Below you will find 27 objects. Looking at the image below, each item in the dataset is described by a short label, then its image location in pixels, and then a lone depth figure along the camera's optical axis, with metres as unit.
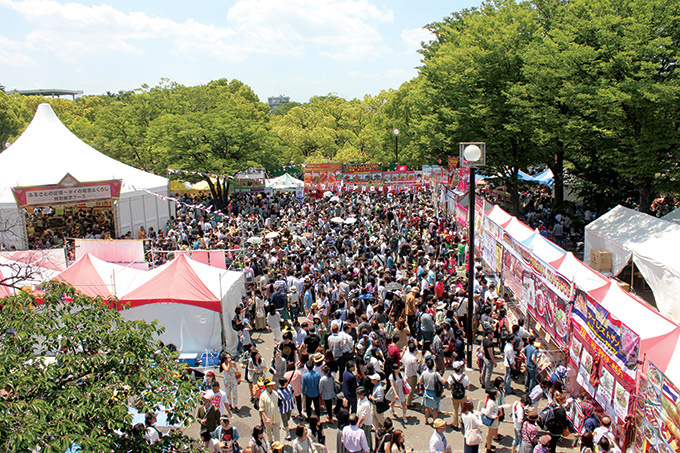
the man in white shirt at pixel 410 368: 9.87
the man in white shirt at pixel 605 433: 7.77
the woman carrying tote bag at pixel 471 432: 7.87
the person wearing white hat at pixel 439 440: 7.28
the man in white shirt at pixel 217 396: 8.69
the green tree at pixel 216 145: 32.12
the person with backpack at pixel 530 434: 7.63
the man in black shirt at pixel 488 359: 10.25
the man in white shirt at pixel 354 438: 7.54
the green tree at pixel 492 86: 25.75
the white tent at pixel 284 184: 34.28
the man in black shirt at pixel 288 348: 10.77
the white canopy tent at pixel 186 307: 12.57
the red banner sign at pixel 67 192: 21.91
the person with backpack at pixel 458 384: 9.05
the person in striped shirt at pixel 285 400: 9.10
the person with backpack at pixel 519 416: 8.06
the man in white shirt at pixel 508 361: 10.30
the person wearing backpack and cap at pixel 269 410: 8.69
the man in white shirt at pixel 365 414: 8.12
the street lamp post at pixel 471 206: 10.64
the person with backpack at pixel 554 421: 7.98
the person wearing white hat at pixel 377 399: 8.74
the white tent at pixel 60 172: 23.14
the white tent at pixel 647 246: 12.78
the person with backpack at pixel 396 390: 9.30
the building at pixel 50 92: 169.15
